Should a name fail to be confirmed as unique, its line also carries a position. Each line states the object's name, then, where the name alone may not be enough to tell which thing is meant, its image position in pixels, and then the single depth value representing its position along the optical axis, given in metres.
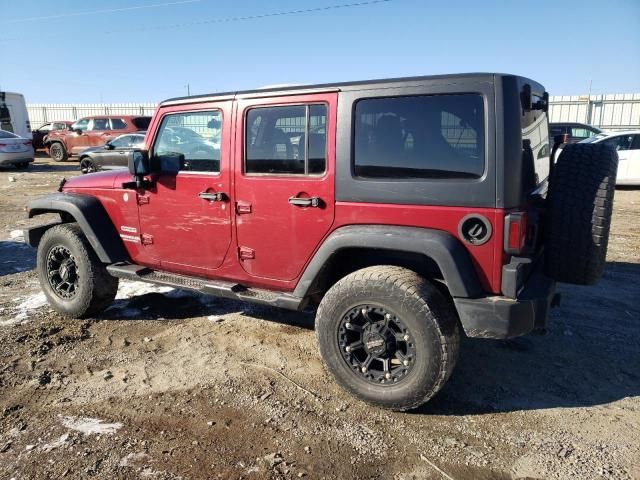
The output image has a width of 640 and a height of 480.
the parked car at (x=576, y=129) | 14.34
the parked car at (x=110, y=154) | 14.14
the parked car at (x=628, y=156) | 12.14
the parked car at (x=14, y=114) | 19.30
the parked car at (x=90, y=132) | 18.52
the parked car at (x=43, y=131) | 22.55
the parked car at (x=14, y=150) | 15.77
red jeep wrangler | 2.71
